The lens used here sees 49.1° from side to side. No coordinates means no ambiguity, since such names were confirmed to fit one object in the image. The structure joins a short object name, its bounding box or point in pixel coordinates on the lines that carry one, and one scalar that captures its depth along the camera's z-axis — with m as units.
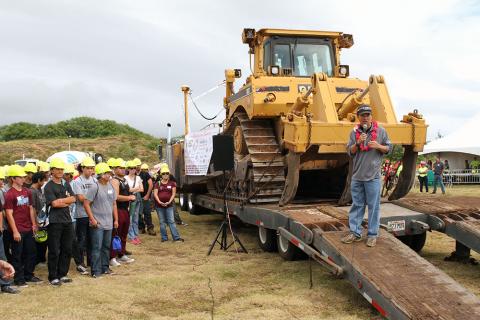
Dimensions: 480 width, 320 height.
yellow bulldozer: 8.23
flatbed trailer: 5.14
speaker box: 9.36
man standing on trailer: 6.40
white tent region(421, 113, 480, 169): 27.24
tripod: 9.21
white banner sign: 11.68
